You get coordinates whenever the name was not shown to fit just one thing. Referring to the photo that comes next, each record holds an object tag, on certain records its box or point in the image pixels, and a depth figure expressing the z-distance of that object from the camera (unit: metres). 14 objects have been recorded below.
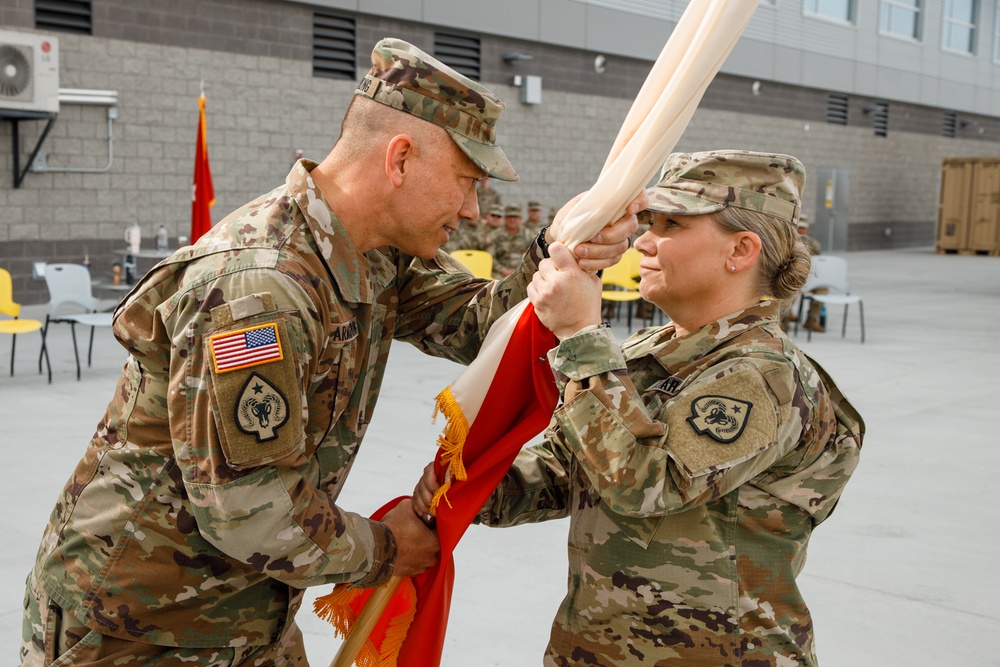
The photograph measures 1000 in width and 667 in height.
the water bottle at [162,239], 11.58
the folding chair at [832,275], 11.31
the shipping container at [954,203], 25.59
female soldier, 1.71
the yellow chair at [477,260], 9.97
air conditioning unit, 10.68
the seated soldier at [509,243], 12.33
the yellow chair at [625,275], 10.98
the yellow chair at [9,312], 7.63
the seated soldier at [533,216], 14.12
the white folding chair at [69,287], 8.52
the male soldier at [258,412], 1.59
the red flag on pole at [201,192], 10.24
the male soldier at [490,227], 12.52
